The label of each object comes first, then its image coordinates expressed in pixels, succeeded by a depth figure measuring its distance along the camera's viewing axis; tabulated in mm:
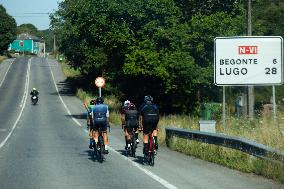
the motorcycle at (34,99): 63778
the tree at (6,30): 144000
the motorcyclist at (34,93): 63844
